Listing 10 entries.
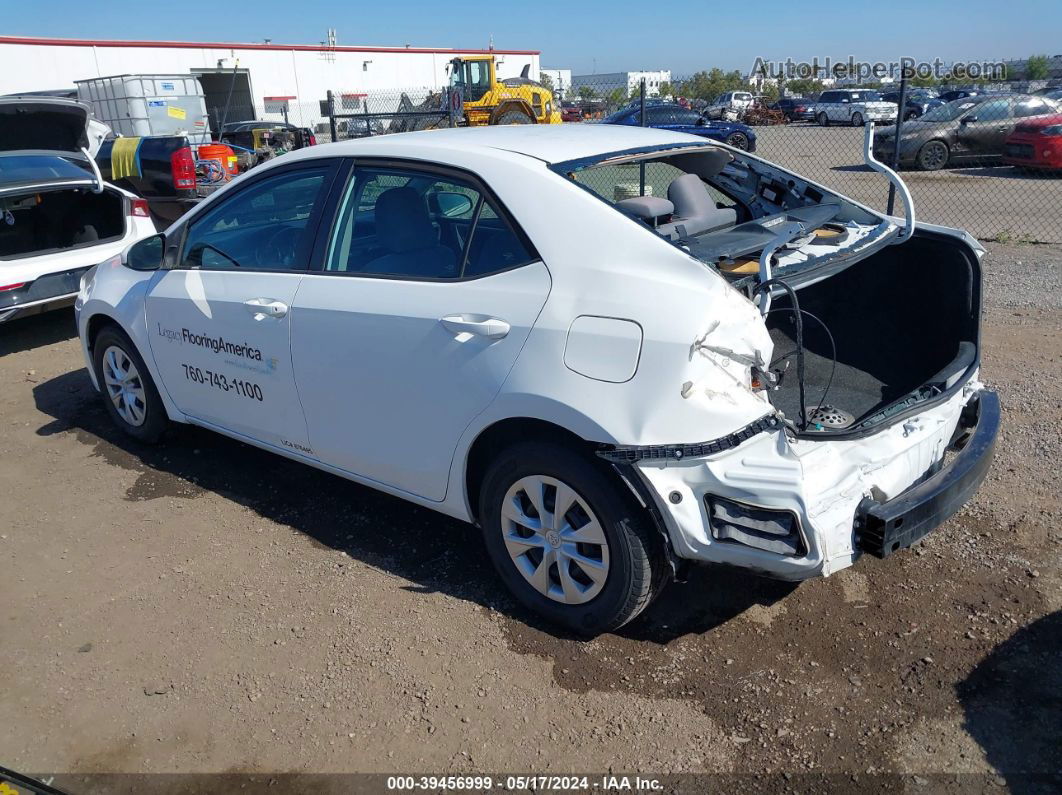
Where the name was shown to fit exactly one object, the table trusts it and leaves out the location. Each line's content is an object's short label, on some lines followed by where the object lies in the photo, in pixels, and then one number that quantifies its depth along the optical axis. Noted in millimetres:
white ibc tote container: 22641
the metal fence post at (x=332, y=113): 14063
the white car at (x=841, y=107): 37188
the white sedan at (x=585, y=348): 2686
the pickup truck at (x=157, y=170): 10344
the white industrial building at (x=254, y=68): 33719
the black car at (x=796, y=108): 39562
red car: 15805
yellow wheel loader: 25906
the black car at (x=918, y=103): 32625
